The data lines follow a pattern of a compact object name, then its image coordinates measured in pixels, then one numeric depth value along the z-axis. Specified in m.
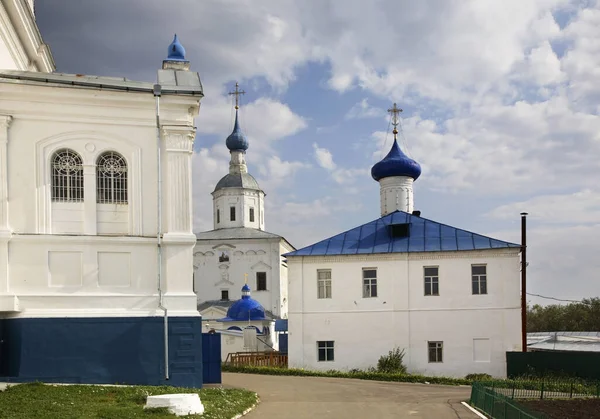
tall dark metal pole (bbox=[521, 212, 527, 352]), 27.94
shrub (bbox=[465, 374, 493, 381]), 26.40
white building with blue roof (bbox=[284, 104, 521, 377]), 28.77
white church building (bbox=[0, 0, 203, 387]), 15.58
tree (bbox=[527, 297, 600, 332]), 63.09
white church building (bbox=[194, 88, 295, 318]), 56.91
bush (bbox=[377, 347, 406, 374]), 28.17
